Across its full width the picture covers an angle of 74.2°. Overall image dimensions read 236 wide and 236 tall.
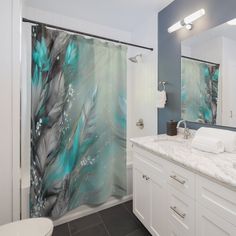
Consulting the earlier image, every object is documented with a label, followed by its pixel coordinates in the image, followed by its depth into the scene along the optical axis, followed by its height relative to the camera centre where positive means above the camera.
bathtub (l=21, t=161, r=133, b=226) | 1.43 -1.04
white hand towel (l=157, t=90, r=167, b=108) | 1.81 +0.20
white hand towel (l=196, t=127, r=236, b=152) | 1.16 -0.15
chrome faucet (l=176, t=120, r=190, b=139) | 1.58 -0.17
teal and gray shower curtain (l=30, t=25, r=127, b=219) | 1.44 -0.07
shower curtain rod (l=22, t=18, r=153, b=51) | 1.32 +0.81
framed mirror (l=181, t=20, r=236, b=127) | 1.32 +0.38
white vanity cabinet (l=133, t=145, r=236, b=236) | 0.78 -0.54
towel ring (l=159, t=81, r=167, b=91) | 1.90 +0.40
